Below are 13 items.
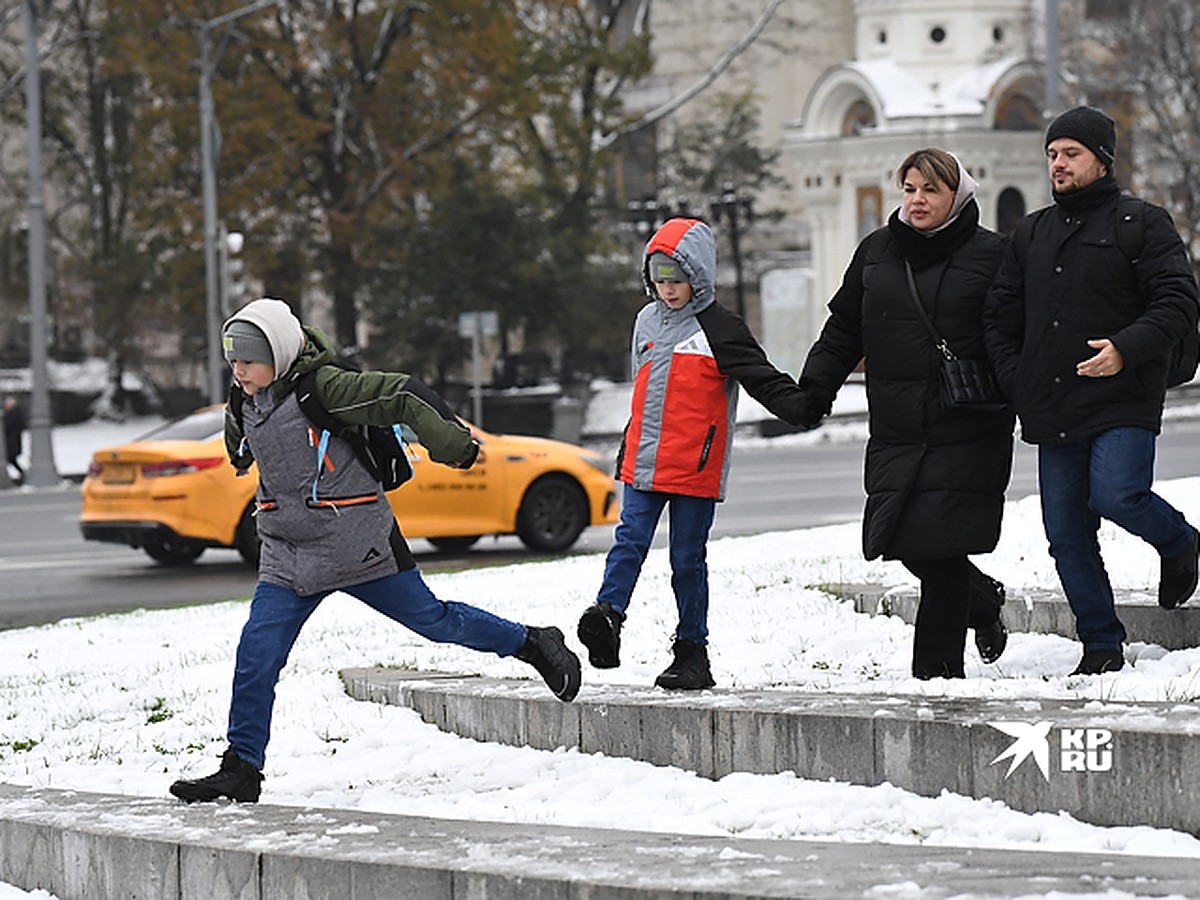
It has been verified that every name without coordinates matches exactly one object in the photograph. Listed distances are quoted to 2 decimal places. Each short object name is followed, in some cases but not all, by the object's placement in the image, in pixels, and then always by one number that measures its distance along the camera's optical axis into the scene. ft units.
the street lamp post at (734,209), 318.45
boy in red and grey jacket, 49.85
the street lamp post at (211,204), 257.14
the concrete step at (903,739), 38.83
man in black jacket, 46.57
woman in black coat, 47.32
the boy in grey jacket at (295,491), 44.73
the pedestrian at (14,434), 233.86
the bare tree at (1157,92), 330.34
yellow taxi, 113.91
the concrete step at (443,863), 33.17
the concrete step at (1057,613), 51.60
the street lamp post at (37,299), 228.43
